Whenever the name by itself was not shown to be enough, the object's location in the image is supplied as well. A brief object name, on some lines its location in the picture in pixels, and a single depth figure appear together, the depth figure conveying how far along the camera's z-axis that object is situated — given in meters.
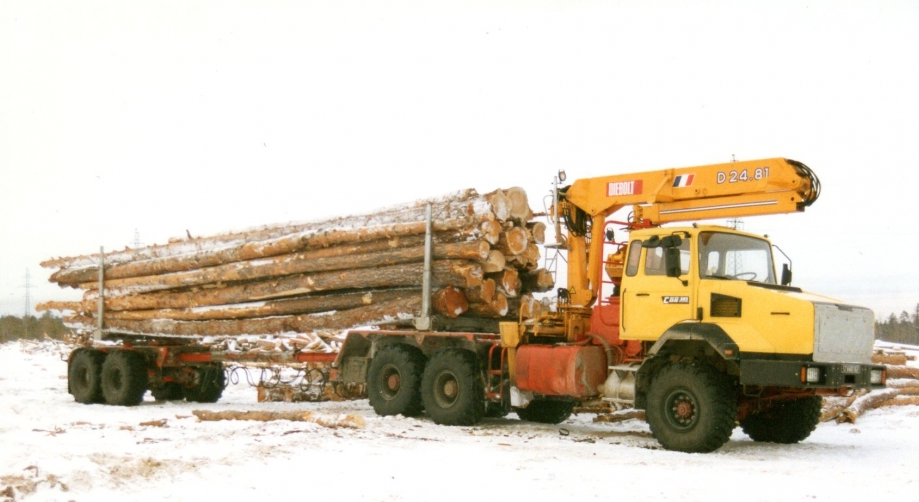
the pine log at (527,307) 14.77
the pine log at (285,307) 15.16
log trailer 10.44
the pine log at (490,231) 13.84
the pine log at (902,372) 19.06
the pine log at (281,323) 14.54
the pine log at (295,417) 12.05
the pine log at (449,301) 14.05
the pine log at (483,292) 14.06
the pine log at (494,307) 14.34
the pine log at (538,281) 15.24
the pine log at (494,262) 14.02
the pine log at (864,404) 13.98
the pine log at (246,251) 14.55
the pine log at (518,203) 14.27
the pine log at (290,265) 13.99
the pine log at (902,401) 15.57
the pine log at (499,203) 14.02
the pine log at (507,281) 14.49
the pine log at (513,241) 14.19
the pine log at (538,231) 14.73
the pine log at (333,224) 14.16
